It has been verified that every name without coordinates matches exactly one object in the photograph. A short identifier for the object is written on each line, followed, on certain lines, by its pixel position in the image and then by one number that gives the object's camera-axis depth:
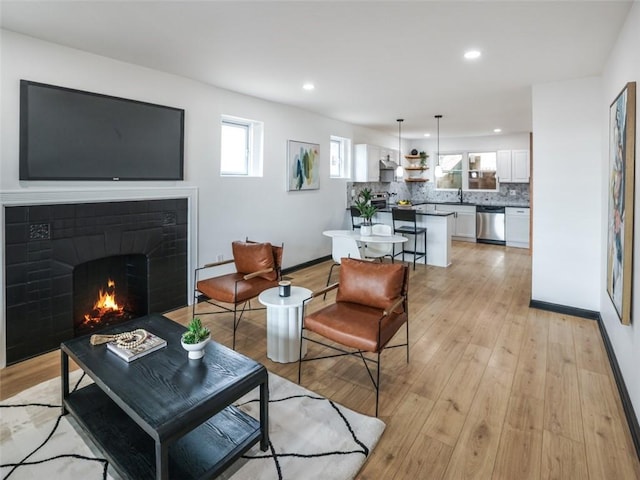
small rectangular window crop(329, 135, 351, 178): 6.84
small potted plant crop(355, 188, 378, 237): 5.05
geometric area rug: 1.80
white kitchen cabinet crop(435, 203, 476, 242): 8.55
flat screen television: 2.85
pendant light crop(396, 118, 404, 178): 6.64
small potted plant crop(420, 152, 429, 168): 9.20
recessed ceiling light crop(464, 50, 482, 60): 3.11
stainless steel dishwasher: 8.17
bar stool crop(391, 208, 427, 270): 5.95
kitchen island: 6.11
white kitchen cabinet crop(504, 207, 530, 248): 7.81
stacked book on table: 2.04
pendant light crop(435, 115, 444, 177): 6.19
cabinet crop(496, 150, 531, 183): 8.12
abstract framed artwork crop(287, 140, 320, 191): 5.43
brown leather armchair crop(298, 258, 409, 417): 2.36
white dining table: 4.71
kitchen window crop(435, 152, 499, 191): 8.74
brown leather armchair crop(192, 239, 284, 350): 3.28
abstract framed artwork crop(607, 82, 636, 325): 2.22
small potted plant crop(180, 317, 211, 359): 2.02
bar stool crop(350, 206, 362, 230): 6.42
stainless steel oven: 7.63
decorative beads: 2.14
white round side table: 2.86
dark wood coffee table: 1.61
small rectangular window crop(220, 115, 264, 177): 4.70
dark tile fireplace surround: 2.84
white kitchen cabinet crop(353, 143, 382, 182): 7.02
